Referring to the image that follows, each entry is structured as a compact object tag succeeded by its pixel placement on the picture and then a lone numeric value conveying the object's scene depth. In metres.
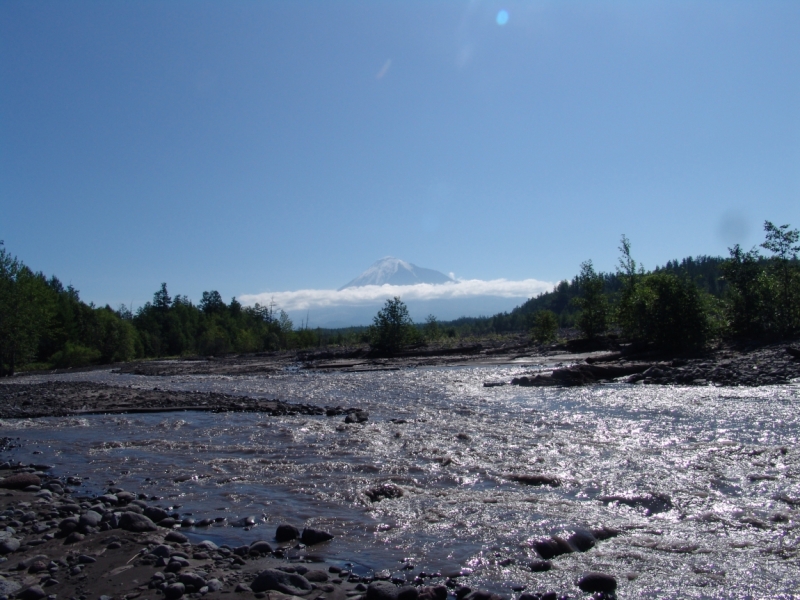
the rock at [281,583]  6.30
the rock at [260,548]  7.67
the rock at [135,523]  8.61
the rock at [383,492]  10.54
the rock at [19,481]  11.28
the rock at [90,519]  8.70
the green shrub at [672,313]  42.31
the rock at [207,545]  7.77
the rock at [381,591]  6.07
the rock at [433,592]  6.04
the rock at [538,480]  11.21
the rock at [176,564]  6.95
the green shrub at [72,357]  83.38
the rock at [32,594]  6.14
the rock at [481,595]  6.07
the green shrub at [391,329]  84.44
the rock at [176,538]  8.12
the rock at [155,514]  9.23
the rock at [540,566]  7.09
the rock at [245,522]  9.03
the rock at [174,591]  6.16
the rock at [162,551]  7.38
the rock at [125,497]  10.38
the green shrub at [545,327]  77.25
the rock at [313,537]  8.17
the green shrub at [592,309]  63.94
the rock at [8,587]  6.27
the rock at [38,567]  7.00
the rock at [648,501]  9.43
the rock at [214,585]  6.37
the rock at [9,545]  7.72
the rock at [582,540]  7.76
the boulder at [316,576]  6.71
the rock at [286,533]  8.27
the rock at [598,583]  6.36
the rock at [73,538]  8.13
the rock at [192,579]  6.43
